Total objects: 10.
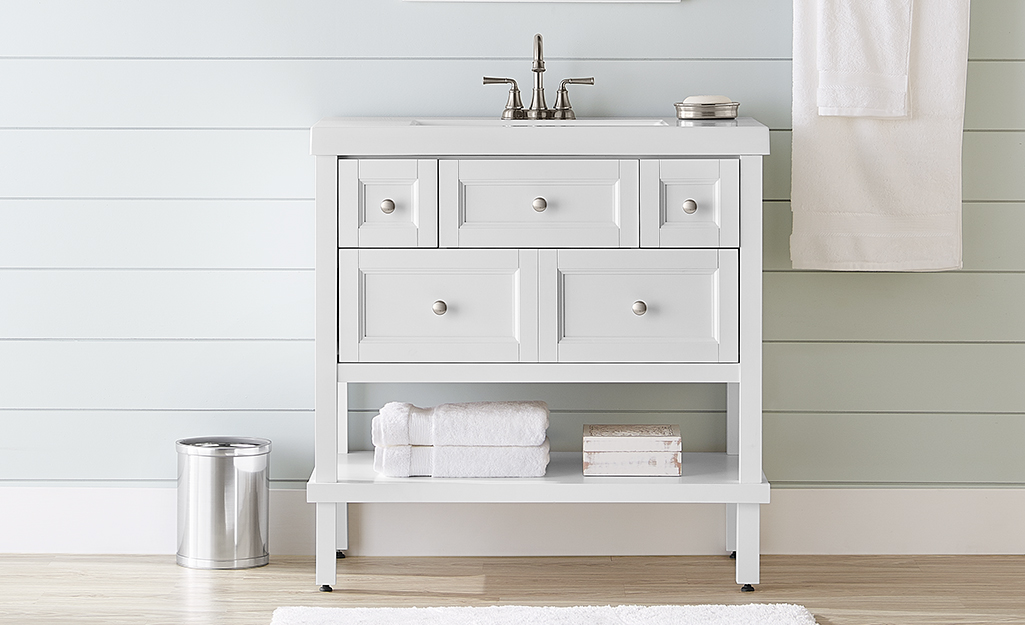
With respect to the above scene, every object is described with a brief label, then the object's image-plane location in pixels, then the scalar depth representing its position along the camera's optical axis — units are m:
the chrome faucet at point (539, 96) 4.67
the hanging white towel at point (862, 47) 4.60
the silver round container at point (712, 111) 4.52
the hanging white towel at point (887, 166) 4.63
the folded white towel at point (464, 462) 4.50
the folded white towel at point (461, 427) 4.50
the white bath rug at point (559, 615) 4.37
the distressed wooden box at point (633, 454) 4.52
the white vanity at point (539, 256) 4.40
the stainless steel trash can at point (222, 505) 4.67
